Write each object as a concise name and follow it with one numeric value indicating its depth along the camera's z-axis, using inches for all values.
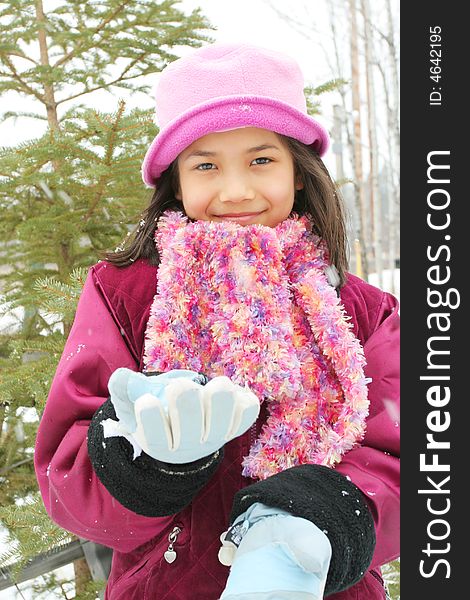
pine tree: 86.7
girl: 39.4
